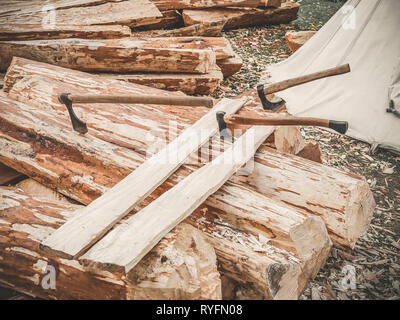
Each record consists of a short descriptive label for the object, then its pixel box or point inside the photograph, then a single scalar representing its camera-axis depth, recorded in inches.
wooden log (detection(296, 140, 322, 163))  111.5
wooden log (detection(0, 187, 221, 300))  55.2
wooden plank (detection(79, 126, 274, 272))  54.7
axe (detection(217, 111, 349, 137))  77.0
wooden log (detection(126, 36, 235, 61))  135.8
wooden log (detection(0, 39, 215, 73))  128.3
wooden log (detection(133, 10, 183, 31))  202.2
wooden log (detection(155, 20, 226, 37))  200.2
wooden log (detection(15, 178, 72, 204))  86.0
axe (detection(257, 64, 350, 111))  97.2
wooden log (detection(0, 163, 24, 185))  94.7
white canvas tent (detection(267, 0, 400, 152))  138.3
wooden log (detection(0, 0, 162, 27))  150.9
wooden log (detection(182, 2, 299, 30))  212.5
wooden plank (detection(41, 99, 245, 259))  58.7
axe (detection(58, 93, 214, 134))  79.5
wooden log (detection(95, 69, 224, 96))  139.0
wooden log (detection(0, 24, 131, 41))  135.0
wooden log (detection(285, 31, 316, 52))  202.3
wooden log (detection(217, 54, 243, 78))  169.0
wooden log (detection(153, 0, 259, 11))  208.1
